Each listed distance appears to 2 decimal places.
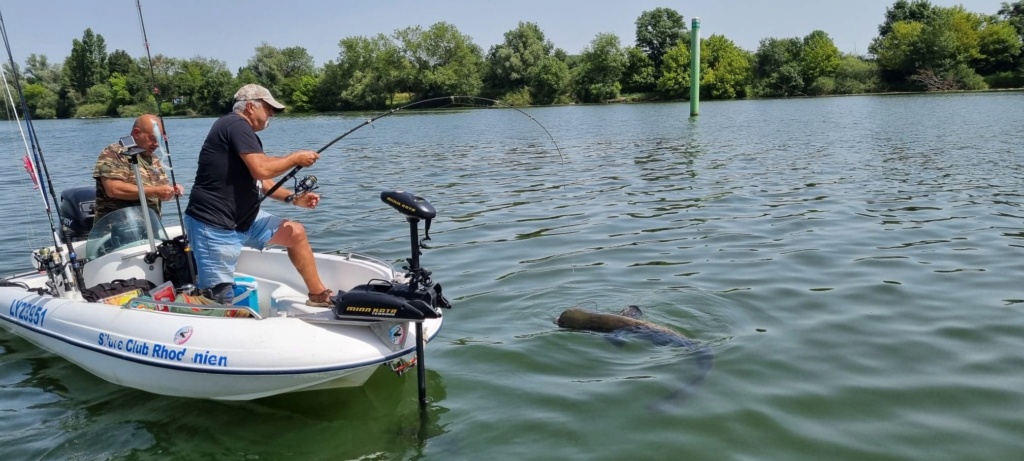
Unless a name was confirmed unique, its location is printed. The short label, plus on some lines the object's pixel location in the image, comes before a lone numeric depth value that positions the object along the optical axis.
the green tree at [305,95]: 73.31
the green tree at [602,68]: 69.44
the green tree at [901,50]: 61.31
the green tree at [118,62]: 69.80
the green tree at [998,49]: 58.91
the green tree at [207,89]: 67.44
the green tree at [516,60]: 71.88
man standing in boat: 4.98
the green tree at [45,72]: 66.25
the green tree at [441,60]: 72.19
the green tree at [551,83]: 68.88
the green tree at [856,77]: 60.38
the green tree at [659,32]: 77.44
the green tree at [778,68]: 63.91
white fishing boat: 4.41
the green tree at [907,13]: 72.25
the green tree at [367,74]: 70.19
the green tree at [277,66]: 79.94
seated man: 6.12
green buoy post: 35.66
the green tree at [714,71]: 66.19
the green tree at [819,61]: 64.19
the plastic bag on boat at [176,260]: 5.95
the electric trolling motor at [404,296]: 4.35
